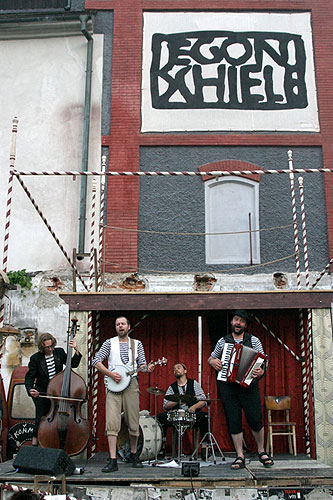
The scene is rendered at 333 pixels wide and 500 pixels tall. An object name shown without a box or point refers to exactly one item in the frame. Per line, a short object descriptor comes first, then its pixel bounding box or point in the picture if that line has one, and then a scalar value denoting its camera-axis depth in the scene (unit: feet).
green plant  41.16
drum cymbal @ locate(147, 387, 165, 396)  30.52
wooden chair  32.55
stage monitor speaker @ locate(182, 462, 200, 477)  24.76
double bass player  27.99
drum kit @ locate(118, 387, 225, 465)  29.37
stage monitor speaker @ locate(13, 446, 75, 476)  24.12
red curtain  34.19
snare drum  29.43
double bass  27.30
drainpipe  41.88
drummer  31.12
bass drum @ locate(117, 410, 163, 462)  29.32
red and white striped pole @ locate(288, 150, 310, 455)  32.45
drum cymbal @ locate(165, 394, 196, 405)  29.83
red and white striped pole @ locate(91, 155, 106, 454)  32.89
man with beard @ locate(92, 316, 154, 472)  26.94
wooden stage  24.41
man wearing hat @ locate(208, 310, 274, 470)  26.73
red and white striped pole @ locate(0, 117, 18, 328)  32.22
